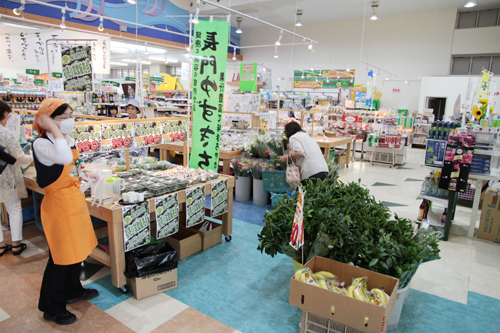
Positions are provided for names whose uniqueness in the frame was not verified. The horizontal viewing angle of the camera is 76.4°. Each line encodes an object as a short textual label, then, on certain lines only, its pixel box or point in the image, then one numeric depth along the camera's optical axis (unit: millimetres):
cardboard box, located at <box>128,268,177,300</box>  2577
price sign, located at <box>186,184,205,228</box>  3162
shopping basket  4621
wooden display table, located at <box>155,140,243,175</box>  5371
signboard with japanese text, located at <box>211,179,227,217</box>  3482
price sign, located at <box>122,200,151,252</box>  2588
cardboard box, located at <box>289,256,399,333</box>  1725
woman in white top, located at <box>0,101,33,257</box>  2988
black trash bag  2598
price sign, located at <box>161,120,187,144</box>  3588
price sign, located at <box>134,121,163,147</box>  3303
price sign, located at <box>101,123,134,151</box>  3012
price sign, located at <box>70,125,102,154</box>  2785
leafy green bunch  2121
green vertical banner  3838
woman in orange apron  2082
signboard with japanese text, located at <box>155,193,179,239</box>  2846
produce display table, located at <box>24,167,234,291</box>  2525
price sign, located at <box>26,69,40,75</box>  11498
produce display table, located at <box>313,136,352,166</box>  7043
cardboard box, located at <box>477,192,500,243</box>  3959
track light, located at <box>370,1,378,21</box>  10162
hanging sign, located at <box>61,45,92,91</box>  4648
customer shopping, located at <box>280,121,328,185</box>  4055
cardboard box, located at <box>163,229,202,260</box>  3254
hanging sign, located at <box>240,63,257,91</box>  8062
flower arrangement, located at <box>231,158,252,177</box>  5152
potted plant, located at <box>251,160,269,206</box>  5031
